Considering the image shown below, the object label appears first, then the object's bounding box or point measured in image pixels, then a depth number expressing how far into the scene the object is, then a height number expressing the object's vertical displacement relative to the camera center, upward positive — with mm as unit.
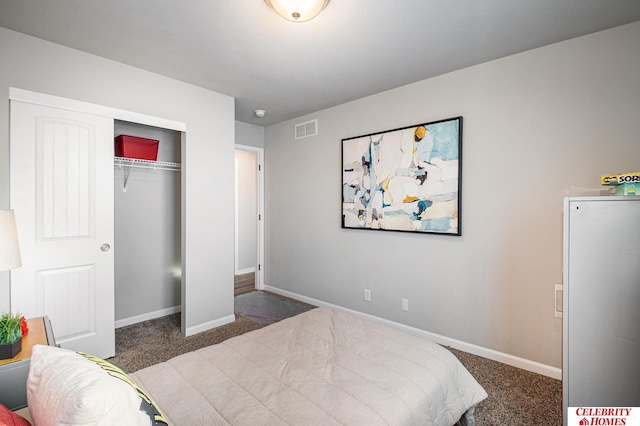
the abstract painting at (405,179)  2859 +331
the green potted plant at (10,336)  1447 -619
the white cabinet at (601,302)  1579 -486
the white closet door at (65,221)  2287 -86
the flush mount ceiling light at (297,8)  1813 +1220
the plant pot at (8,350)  1439 -662
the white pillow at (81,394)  762 -496
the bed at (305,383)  1155 -776
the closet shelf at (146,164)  3133 +513
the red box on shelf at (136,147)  3098 +654
